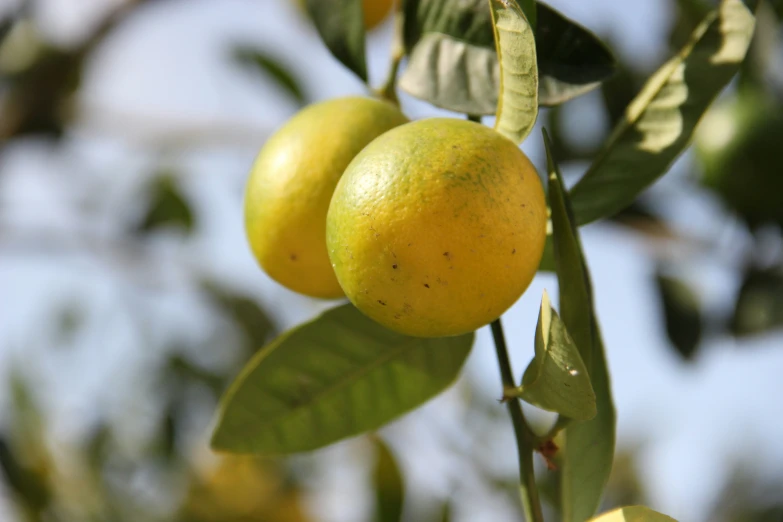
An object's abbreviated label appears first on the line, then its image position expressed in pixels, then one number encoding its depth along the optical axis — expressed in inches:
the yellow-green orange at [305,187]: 16.9
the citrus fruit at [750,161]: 26.9
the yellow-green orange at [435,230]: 15.2
